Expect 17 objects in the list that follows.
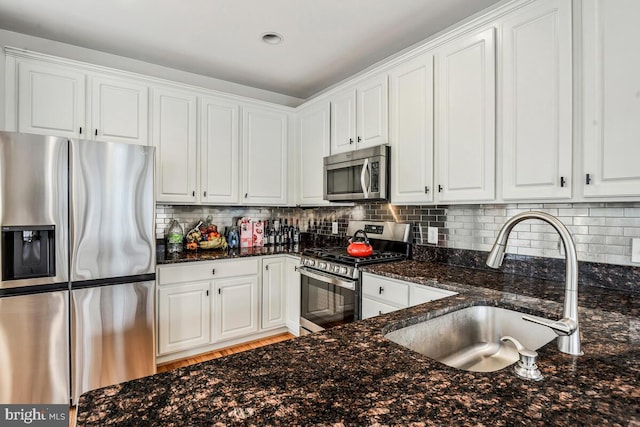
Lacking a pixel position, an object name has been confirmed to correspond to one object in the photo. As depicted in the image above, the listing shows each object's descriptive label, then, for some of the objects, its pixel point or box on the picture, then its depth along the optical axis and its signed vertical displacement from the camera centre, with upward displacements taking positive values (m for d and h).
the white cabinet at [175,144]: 2.88 +0.62
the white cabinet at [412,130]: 2.29 +0.61
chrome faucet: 0.88 -0.24
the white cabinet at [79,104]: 2.36 +0.84
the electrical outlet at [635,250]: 1.61 -0.17
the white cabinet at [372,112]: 2.60 +0.83
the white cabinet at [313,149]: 3.23 +0.65
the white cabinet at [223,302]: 2.70 -0.79
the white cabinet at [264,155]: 3.36 +0.61
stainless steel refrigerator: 1.96 -0.34
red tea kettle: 2.54 -0.27
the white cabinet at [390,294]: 1.92 -0.50
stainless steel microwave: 2.56 +0.32
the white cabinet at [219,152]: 3.12 +0.59
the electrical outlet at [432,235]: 2.52 -0.16
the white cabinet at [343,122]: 2.89 +0.83
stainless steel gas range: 2.40 -0.47
